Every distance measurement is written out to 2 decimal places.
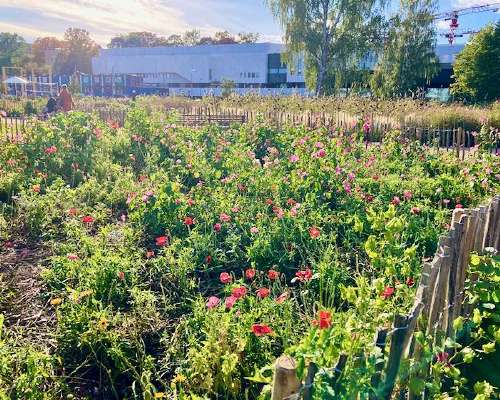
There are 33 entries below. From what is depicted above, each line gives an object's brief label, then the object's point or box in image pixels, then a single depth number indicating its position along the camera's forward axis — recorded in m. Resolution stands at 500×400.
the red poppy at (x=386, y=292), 2.46
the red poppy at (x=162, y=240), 3.60
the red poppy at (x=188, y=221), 4.07
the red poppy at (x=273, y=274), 3.06
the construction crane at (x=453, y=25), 52.62
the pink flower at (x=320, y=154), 5.74
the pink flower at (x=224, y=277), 2.81
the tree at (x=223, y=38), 82.62
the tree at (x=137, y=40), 103.38
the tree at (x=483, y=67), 22.36
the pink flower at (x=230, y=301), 2.59
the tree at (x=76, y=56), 72.38
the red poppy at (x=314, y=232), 3.49
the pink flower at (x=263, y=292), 2.66
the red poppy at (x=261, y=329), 2.17
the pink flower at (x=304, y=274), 2.84
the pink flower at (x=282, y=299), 2.74
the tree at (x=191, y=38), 94.30
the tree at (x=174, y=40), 98.54
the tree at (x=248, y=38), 82.31
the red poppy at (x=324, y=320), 1.83
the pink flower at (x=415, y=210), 4.38
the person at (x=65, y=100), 14.71
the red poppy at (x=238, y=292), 2.64
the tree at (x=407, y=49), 28.09
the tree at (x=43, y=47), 77.38
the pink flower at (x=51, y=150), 6.39
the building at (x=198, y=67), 52.16
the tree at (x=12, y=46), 78.44
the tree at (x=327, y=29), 27.44
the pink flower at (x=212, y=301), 2.65
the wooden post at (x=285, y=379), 1.41
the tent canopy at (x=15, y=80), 30.92
